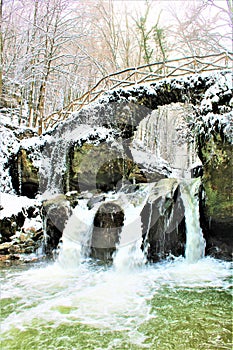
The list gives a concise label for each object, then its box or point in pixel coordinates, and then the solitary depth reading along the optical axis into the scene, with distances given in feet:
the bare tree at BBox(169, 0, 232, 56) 36.09
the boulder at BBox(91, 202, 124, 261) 22.63
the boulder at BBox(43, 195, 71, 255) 24.21
